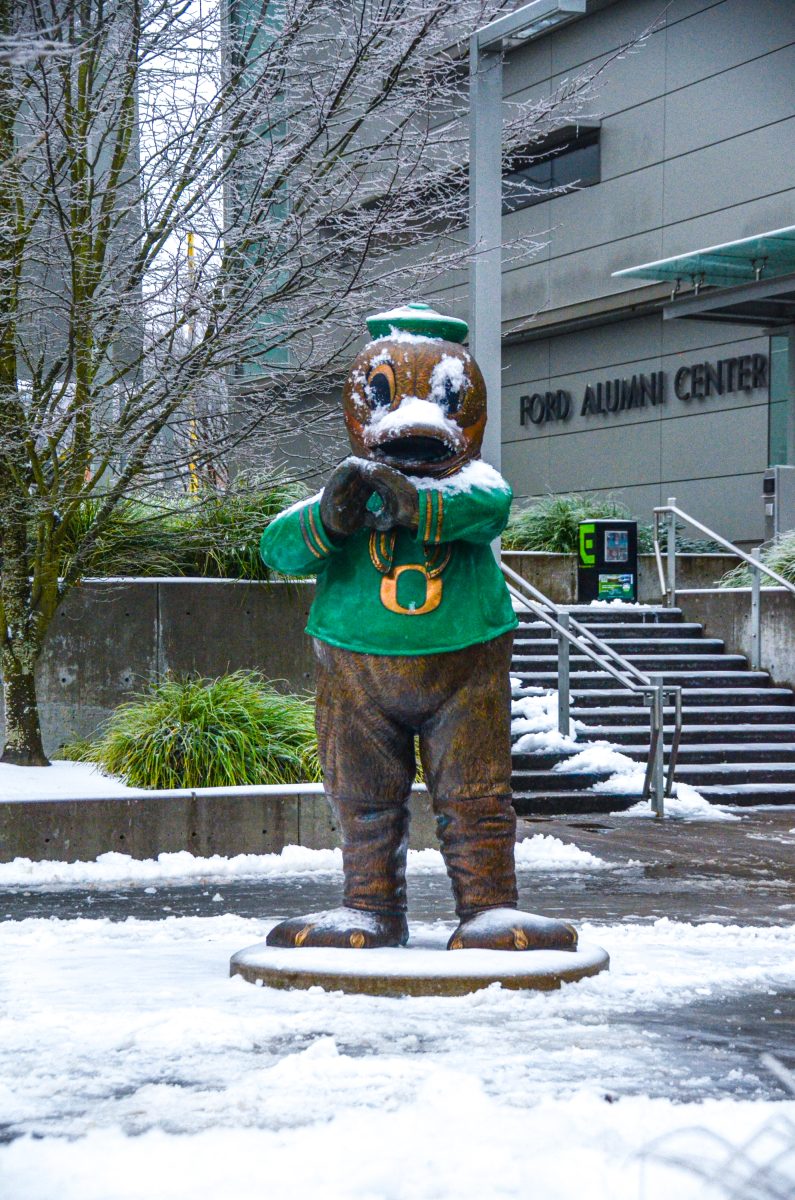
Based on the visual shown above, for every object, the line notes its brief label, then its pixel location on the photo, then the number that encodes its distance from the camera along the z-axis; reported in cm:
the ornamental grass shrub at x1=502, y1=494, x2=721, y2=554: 1909
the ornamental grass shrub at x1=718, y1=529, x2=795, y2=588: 1647
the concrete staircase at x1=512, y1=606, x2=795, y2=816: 1205
